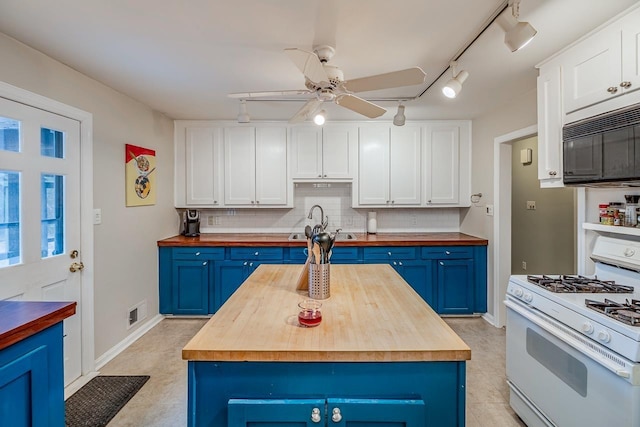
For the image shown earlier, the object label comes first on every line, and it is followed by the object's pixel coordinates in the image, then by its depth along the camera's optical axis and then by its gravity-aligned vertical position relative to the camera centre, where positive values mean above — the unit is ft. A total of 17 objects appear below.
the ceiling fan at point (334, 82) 5.17 +2.33
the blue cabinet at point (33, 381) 3.83 -2.17
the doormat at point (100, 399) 6.64 -4.23
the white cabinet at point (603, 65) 5.21 +2.60
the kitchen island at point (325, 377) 3.52 -1.92
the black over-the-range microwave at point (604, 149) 4.94 +1.05
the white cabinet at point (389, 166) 12.90 +1.83
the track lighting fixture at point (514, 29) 4.76 +2.73
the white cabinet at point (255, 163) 12.92 +1.96
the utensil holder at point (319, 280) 5.46 -1.18
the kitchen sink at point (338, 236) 13.07 -1.03
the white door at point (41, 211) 6.31 +0.04
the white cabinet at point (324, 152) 12.90 +2.40
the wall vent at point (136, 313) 10.14 -3.31
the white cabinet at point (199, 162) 12.93 +2.02
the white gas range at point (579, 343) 4.25 -2.05
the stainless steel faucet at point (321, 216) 13.73 -0.19
